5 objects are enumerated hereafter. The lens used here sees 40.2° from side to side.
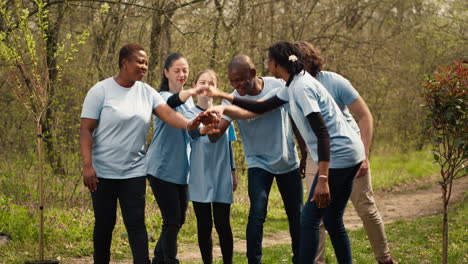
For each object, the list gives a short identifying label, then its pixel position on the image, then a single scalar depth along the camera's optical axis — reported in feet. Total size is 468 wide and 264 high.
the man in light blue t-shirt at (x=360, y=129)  17.10
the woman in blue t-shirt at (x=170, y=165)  17.87
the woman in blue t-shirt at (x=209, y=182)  17.39
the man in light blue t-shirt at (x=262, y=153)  16.80
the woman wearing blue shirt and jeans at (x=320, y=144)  14.24
